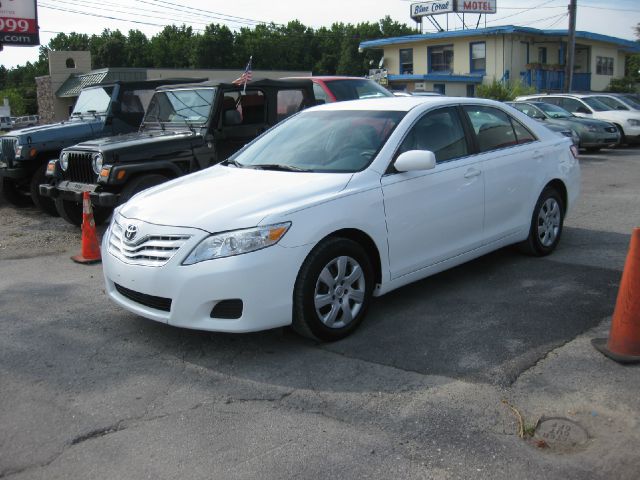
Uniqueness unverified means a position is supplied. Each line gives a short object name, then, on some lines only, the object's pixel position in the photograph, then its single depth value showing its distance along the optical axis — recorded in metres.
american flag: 9.02
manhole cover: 3.38
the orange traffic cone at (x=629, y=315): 4.20
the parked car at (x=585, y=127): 18.41
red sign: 16.70
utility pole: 28.61
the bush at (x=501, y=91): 30.55
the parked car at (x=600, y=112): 19.92
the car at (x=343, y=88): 11.84
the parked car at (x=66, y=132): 10.41
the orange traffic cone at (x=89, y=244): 7.56
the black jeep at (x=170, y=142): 8.13
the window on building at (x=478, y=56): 38.59
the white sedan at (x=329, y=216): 4.37
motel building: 37.81
